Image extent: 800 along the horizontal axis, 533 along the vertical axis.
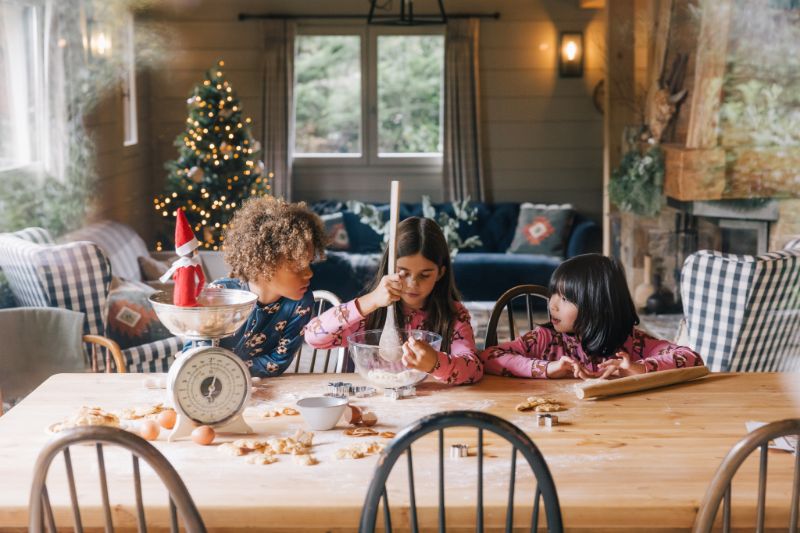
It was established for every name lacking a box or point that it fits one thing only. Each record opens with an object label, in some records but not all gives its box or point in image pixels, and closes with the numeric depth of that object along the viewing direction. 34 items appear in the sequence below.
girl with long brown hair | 2.05
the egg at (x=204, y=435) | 1.55
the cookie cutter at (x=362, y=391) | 1.86
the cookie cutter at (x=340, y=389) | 1.85
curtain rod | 6.85
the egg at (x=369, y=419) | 1.68
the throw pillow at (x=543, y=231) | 6.23
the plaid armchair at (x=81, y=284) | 3.19
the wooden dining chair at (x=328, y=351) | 2.24
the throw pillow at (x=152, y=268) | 5.09
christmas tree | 5.76
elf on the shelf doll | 1.52
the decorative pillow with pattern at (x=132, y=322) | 3.62
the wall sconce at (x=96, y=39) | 5.30
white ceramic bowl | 1.64
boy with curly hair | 1.98
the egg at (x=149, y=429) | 1.58
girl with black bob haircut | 2.04
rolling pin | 1.83
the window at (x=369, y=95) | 6.94
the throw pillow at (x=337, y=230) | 6.24
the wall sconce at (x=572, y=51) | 6.88
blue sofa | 5.59
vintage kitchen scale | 1.53
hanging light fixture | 4.70
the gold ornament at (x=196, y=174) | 5.69
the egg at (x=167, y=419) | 1.64
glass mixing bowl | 1.84
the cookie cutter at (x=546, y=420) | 1.66
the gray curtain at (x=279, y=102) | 6.83
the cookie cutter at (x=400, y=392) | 1.84
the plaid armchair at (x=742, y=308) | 2.83
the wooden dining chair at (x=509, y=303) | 2.37
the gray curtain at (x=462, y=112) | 6.86
